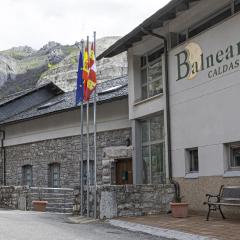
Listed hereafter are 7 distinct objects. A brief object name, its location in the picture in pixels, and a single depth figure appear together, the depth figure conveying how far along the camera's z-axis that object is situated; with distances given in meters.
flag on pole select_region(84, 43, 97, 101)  16.08
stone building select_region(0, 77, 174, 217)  15.21
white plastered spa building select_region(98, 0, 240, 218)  14.08
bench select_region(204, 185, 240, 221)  12.97
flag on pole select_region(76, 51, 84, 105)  16.89
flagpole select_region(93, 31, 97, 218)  15.17
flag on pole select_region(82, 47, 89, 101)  16.39
